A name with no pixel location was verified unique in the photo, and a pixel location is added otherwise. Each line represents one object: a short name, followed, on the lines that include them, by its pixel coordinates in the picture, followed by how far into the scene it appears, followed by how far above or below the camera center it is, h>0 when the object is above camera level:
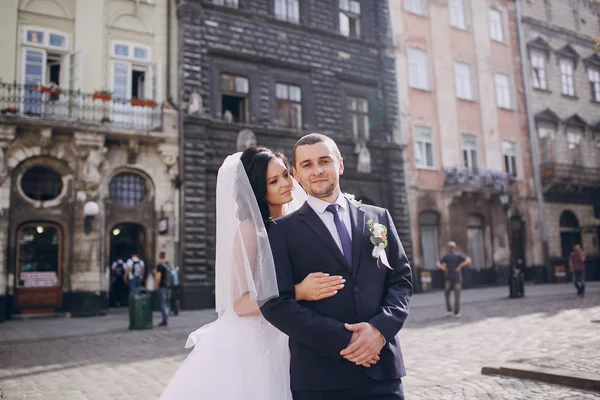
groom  2.54 -0.14
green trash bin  11.80 -0.82
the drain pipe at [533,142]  26.59 +6.37
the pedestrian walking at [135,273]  14.62 +0.11
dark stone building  17.41 +6.94
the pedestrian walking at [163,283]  12.44 -0.19
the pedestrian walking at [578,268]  16.83 -0.27
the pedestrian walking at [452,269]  13.32 -0.10
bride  3.03 -0.17
